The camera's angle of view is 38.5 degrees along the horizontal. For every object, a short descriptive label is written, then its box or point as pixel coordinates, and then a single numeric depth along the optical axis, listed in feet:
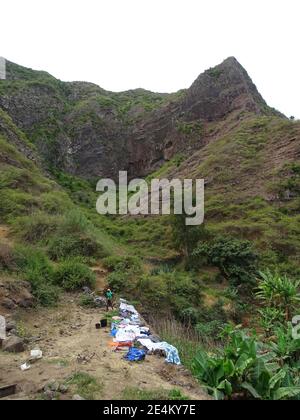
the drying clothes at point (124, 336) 25.90
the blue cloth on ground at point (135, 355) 22.57
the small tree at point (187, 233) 69.51
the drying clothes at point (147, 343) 24.36
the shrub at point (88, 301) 34.91
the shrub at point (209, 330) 37.03
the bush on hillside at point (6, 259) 36.09
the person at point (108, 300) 34.55
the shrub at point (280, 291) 37.70
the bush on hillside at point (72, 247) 45.42
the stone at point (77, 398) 16.62
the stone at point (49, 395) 17.13
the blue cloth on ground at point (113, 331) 27.14
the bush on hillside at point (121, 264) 46.29
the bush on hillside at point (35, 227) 49.11
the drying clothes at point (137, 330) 27.09
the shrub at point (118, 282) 41.81
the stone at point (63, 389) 17.66
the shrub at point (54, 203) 61.11
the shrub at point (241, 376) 17.89
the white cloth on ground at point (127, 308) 33.94
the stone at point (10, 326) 26.84
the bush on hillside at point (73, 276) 37.99
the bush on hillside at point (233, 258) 63.48
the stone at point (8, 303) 30.29
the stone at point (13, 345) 23.52
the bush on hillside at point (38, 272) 33.71
